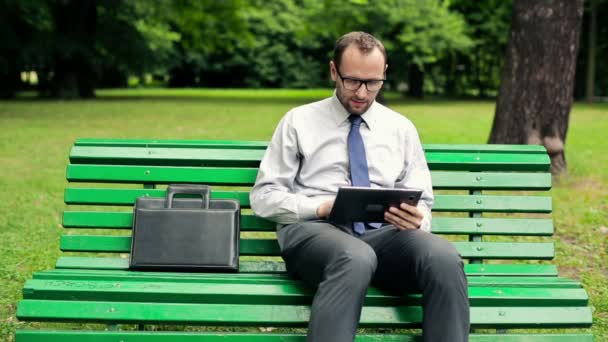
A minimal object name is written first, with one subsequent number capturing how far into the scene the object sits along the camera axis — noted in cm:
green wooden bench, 346
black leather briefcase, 396
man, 334
